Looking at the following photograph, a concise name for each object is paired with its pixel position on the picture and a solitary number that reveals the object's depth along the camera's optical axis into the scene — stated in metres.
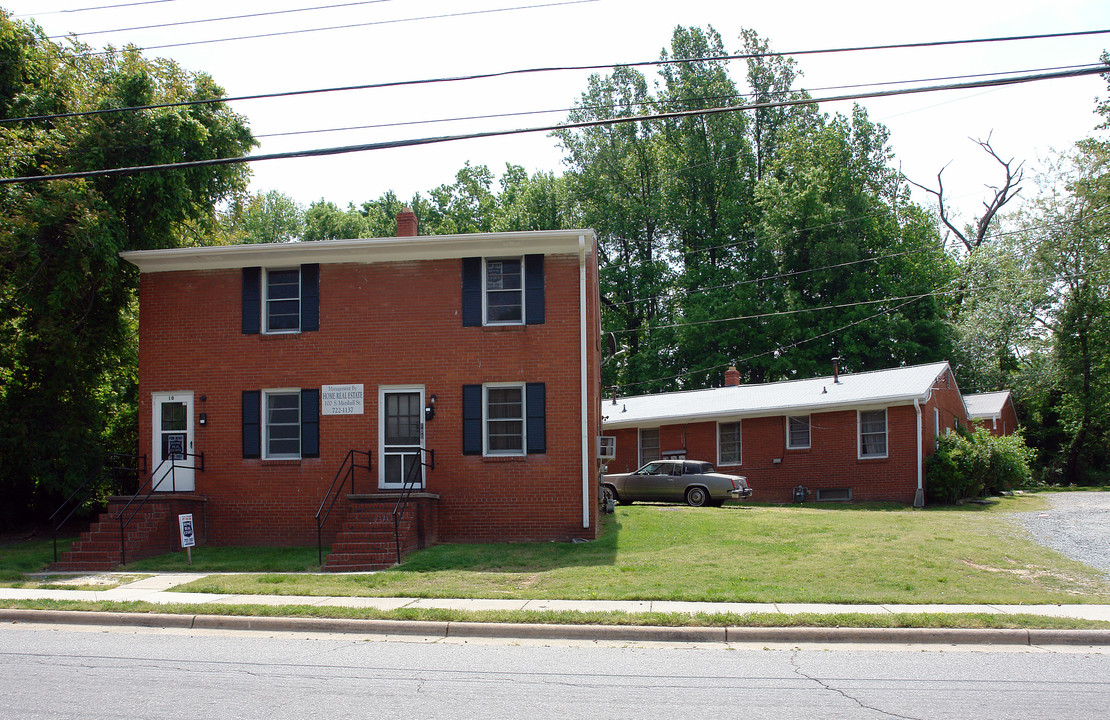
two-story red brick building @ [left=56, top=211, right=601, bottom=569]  17.27
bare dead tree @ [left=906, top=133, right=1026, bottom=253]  56.78
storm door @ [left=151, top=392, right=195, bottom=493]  18.14
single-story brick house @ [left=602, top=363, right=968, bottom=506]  26.16
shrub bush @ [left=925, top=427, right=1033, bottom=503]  25.38
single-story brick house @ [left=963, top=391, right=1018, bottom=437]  38.56
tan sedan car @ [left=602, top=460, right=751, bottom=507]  24.57
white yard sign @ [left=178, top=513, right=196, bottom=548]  15.31
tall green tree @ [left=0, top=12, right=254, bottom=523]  17.52
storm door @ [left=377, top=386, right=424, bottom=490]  17.62
